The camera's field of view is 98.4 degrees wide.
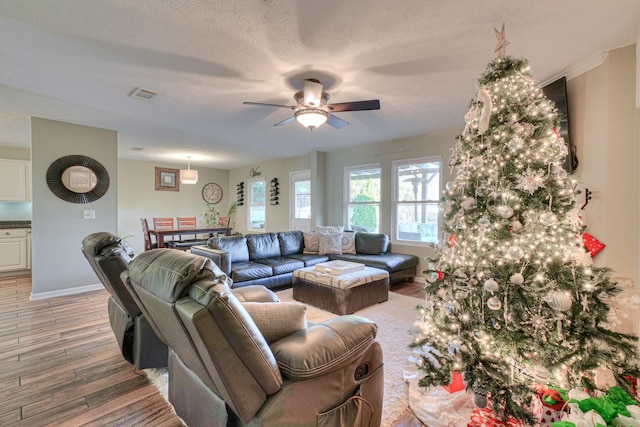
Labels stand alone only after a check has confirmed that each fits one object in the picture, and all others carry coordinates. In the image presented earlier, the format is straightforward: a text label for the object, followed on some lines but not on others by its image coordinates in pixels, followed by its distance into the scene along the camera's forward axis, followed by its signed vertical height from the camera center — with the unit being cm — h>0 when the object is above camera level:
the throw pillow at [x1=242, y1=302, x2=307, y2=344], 121 -48
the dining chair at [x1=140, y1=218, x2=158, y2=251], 585 -56
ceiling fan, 251 +100
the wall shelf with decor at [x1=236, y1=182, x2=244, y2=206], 827 +52
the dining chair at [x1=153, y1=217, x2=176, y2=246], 653 -29
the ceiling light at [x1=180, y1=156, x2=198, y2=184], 599 +76
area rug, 174 -119
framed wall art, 740 +87
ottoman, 315 -94
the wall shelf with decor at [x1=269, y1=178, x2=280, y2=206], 716 +50
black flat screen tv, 242 +84
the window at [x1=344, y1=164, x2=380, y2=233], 542 +27
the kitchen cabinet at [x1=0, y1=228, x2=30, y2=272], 484 -69
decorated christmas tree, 131 -33
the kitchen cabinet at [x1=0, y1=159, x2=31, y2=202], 497 +56
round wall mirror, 389 +47
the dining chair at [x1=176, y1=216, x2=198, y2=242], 714 -28
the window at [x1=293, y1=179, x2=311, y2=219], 653 +29
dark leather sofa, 370 -74
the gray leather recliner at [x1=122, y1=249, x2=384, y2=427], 94 -58
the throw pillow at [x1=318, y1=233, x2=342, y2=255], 485 -56
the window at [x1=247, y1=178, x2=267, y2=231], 771 +21
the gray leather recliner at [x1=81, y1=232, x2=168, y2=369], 184 -66
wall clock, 823 +56
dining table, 565 -45
